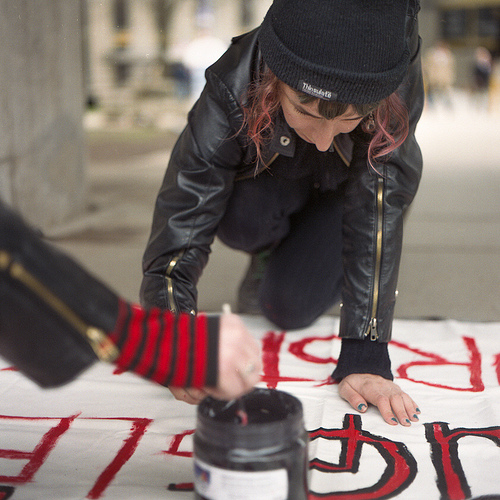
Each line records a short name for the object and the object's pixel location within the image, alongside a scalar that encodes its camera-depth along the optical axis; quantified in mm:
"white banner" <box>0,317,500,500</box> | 1179
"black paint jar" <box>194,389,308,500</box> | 891
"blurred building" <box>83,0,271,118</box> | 12359
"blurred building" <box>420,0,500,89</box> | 21688
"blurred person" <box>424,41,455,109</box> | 13555
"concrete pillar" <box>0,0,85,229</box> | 2852
